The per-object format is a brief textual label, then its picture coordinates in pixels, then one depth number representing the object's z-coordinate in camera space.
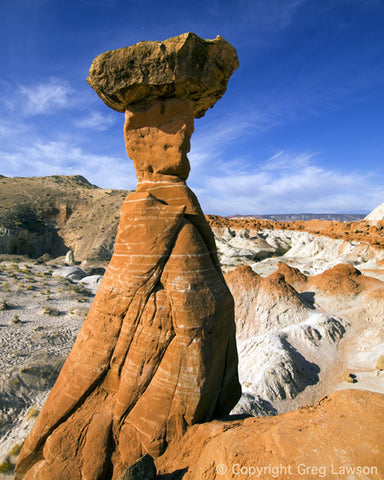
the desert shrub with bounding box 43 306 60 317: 18.73
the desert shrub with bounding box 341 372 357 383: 11.83
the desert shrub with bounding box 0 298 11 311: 18.37
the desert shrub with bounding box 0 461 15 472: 7.37
